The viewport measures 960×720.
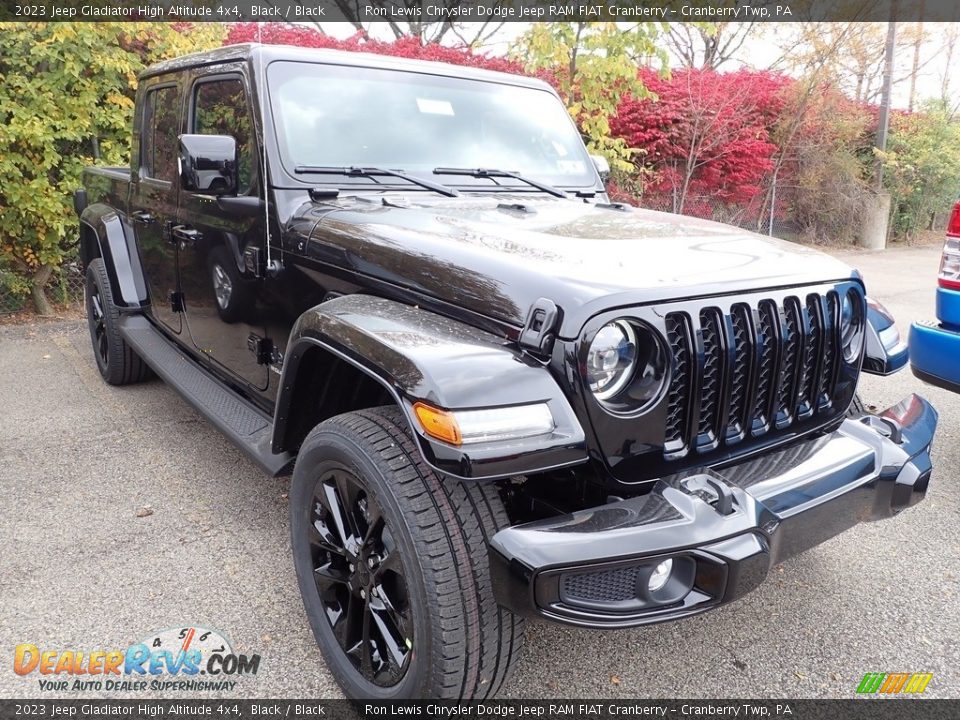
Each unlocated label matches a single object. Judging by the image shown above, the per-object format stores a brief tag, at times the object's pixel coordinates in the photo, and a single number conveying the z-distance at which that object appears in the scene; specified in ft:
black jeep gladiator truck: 5.80
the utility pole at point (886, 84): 45.00
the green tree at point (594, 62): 23.73
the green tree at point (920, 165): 49.67
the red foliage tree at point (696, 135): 34.32
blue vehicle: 11.17
